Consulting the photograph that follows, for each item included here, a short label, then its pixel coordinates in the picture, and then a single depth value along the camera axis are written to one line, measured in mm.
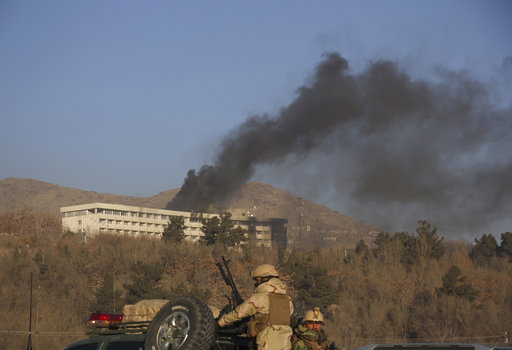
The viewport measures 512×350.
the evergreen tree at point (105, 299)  51344
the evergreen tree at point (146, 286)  54250
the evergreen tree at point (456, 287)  59250
